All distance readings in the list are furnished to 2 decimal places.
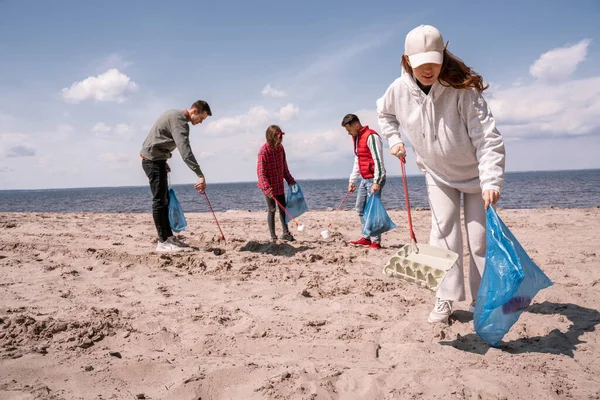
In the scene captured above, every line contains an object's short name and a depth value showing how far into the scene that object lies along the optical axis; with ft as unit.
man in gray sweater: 15.76
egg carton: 7.74
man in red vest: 16.63
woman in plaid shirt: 18.52
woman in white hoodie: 7.26
